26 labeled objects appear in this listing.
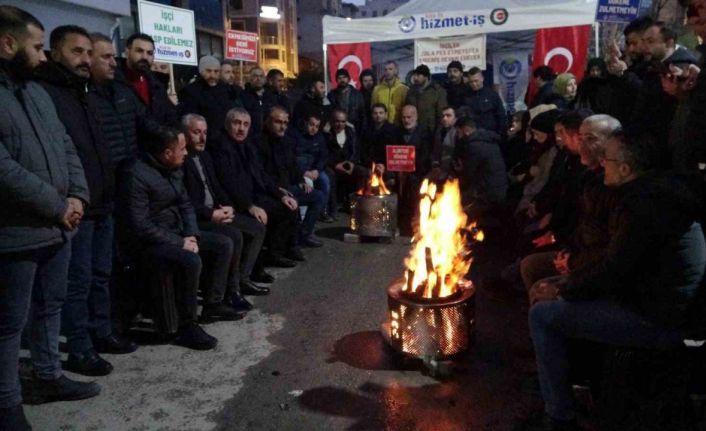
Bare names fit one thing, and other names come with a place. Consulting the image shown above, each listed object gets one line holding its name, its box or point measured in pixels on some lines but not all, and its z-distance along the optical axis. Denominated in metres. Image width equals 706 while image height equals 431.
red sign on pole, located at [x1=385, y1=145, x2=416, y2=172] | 8.87
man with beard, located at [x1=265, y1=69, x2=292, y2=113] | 10.23
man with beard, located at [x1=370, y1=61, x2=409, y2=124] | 11.00
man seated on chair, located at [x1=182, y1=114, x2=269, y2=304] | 5.50
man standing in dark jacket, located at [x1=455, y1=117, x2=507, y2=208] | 7.25
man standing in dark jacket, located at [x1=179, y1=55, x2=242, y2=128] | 7.82
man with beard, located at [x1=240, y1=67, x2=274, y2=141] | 9.33
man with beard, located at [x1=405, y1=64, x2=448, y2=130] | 10.51
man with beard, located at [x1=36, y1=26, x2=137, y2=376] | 3.87
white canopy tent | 11.83
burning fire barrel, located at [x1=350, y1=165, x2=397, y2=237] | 7.82
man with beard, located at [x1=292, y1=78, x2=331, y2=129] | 9.39
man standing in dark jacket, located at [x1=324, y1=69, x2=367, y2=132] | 10.99
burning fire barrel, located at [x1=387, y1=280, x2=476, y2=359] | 3.96
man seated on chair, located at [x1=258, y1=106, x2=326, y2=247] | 7.23
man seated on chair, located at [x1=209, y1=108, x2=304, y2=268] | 6.09
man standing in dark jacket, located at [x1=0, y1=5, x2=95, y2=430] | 3.07
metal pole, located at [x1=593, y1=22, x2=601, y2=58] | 11.66
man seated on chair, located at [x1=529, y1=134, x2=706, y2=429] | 2.78
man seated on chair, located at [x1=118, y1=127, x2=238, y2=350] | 4.50
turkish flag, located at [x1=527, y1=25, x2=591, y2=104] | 11.99
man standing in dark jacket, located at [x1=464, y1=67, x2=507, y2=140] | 10.12
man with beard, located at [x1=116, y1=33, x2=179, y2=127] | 5.70
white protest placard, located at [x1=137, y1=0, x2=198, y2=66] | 9.27
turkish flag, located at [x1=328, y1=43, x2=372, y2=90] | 13.34
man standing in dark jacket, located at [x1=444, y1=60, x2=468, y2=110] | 10.97
